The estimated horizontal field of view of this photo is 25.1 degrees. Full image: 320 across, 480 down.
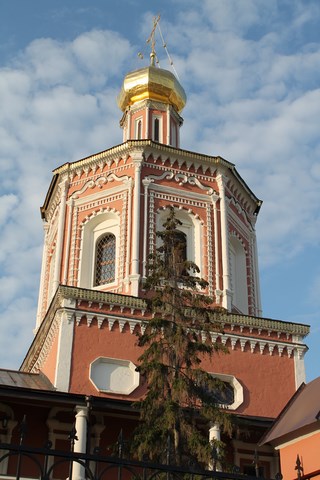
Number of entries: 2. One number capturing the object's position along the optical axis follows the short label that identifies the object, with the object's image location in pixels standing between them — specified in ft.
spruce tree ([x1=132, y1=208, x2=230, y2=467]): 38.34
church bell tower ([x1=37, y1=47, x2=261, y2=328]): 62.23
